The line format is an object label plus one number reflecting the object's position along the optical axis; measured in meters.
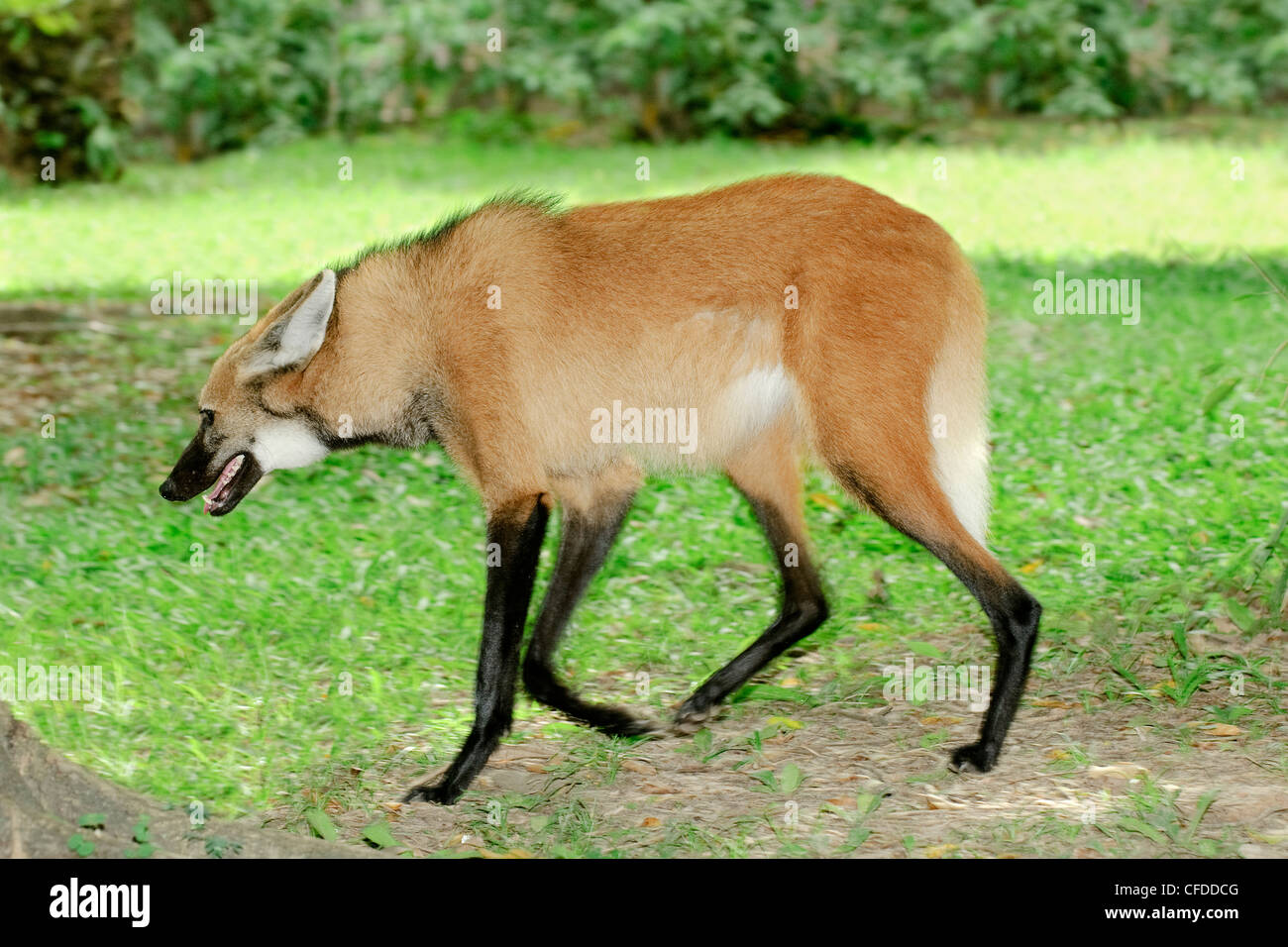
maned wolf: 3.21
